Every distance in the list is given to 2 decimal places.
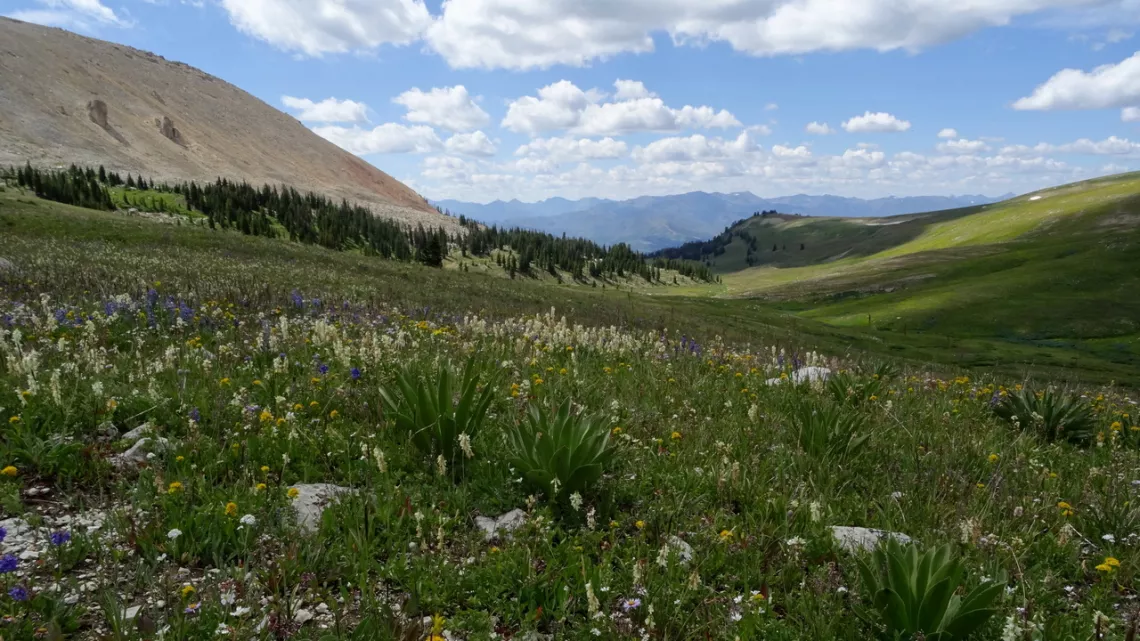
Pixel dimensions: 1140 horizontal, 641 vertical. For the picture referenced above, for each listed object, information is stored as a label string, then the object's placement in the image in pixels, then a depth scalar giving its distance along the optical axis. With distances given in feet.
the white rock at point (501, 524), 12.62
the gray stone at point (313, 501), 12.22
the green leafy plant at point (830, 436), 17.21
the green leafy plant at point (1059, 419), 22.44
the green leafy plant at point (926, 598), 9.25
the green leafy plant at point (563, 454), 13.57
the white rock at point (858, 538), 12.35
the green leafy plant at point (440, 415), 15.44
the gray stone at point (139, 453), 13.66
